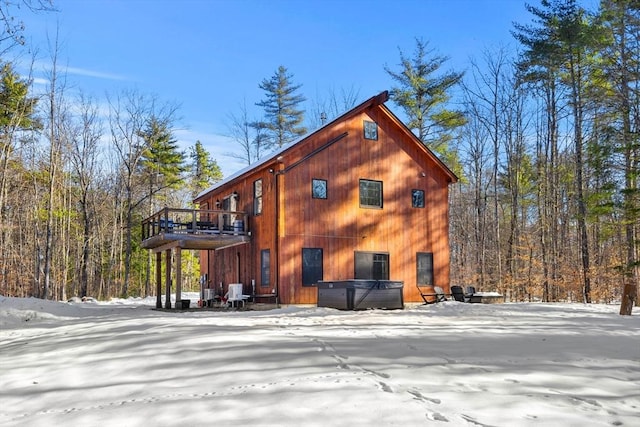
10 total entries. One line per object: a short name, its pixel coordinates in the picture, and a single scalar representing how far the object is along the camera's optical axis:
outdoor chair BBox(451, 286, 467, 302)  18.45
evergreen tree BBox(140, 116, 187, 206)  34.75
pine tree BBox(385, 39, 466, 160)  29.78
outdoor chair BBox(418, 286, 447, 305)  18.30
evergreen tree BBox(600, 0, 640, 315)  14.75
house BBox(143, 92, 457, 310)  17.02
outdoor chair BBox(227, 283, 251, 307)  17.84
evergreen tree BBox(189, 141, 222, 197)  44.81
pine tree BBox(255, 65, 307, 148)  38.19
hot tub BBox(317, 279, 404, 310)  14.40
